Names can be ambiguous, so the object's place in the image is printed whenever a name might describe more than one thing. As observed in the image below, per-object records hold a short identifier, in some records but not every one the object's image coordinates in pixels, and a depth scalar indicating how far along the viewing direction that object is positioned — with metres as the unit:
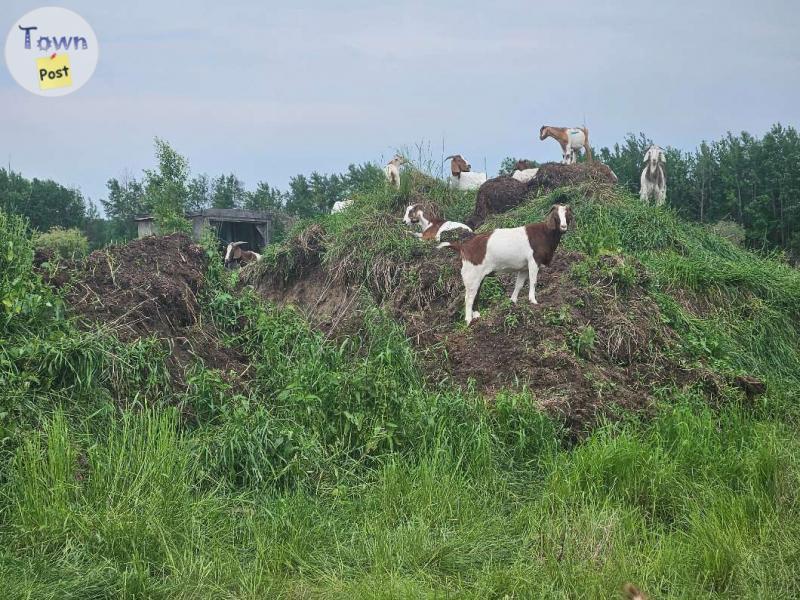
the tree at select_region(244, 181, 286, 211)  34.03
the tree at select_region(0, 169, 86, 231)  33.97
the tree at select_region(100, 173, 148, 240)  40.91
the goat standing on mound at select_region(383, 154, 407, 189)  14.02
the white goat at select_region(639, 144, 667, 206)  14.37
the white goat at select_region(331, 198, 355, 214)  14.02
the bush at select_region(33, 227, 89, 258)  24.02
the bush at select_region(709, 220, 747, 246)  16.92
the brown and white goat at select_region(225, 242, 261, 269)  16.38
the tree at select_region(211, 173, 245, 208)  36.02
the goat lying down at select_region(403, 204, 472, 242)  11.46
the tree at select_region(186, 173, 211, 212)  34.47
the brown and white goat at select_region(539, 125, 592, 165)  15.84
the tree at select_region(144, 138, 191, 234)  24.84
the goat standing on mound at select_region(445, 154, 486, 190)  15.75
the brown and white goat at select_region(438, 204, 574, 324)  7.97
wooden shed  24.02
